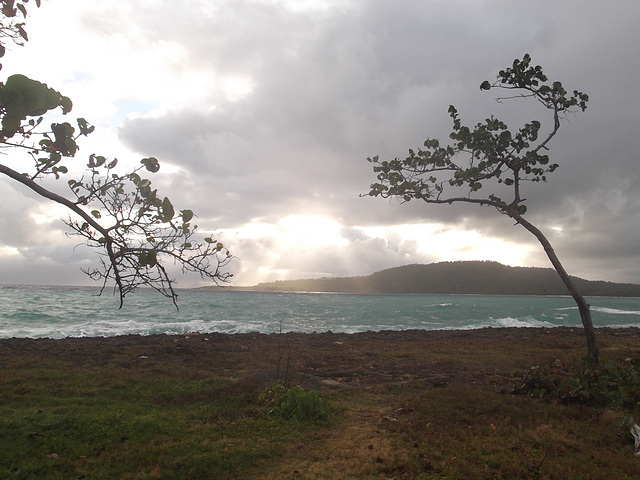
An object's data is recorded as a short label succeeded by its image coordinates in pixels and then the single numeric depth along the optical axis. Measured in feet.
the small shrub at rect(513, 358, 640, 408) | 26.61
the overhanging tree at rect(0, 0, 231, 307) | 12.30
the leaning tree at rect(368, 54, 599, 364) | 33.60
